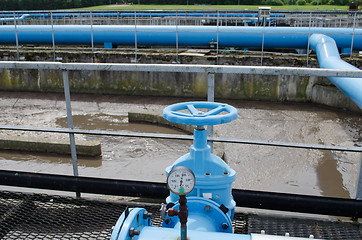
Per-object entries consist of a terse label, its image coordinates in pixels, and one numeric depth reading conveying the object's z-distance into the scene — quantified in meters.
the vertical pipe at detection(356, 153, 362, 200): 2.62
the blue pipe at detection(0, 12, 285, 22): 25.91
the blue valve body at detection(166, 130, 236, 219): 2.12
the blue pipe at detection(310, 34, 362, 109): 4.62
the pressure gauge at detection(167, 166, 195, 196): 1.64
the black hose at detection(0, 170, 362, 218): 2.71
